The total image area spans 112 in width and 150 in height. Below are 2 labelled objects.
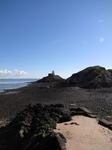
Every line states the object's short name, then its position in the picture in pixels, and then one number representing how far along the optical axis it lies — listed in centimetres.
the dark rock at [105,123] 1131
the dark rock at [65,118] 1246
